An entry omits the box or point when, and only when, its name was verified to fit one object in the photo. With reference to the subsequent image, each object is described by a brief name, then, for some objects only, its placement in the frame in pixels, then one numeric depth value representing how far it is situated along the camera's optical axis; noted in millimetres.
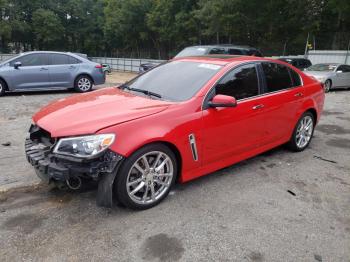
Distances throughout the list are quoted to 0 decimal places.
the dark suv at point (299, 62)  19531
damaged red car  3227
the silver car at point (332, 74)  14625
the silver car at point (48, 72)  10562
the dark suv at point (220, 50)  11680
